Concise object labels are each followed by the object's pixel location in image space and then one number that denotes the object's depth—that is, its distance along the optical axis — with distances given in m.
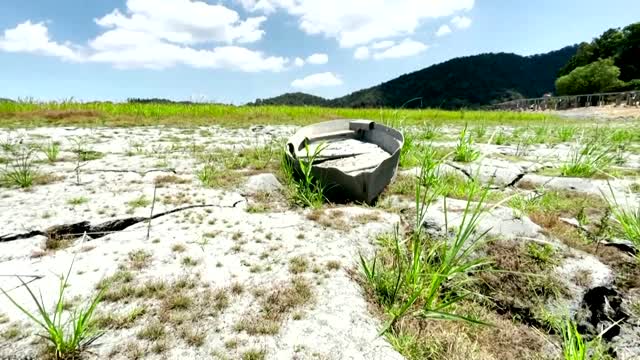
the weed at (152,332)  1.85
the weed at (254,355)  1.74
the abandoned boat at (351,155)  3.78
